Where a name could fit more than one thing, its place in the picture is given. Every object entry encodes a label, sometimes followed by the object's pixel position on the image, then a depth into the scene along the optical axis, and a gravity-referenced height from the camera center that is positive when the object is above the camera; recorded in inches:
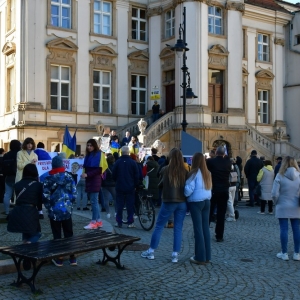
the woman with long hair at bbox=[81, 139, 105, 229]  323.6 -14.5
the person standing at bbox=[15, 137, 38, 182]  345.1 +1.8
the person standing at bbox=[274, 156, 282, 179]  475.5 -11.5
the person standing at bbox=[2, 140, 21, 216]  356.4 -10.7
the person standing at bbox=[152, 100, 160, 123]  805.4 +102.7
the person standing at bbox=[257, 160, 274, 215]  462.9 -30.3
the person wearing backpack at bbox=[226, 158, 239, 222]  397.2 -43.1
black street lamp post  509.0 +148.8
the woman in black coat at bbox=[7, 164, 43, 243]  214.4 -28.1
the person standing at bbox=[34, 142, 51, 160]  391.8 +4.1
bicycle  342.0 -49.8
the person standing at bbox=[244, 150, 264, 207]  533.9 -20.1
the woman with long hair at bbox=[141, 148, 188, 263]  240.0 -24.4
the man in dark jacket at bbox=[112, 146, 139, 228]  337.7 -18.9
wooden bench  185.8 -48.3
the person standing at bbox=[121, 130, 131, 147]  672.6 +32.2
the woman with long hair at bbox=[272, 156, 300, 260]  255.6 -29.9
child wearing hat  225.2 -24.0
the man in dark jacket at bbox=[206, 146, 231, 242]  303.8 -22.9
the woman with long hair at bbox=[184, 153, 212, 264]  239.7 -29.8
